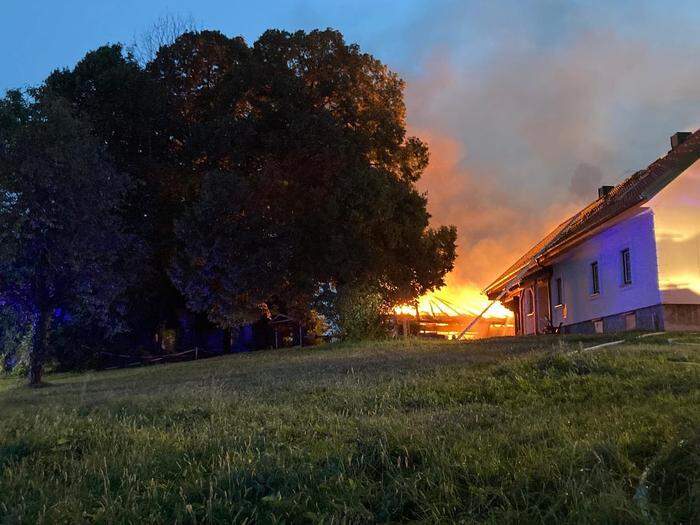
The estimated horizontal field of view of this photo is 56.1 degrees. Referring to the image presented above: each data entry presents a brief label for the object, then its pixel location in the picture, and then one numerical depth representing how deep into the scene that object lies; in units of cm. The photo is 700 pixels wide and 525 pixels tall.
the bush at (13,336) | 1952
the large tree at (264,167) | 2445
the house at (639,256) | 1906
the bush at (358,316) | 2558
